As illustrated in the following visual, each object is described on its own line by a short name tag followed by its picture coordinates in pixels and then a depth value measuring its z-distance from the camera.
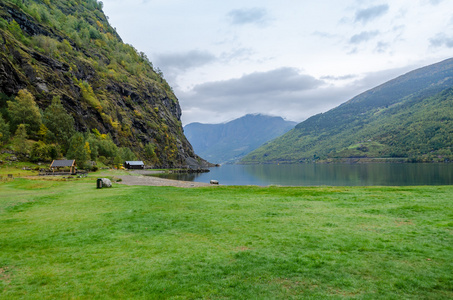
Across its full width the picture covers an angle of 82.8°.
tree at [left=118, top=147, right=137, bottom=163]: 126.96
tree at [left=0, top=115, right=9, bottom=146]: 72.31
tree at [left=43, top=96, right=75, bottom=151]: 90.00
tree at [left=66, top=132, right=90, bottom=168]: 84.12
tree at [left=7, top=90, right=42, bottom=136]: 82.38
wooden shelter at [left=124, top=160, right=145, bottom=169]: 126.50
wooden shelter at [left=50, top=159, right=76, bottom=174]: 71.22
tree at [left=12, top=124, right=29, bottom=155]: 73.31
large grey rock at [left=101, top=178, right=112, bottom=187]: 37.76
